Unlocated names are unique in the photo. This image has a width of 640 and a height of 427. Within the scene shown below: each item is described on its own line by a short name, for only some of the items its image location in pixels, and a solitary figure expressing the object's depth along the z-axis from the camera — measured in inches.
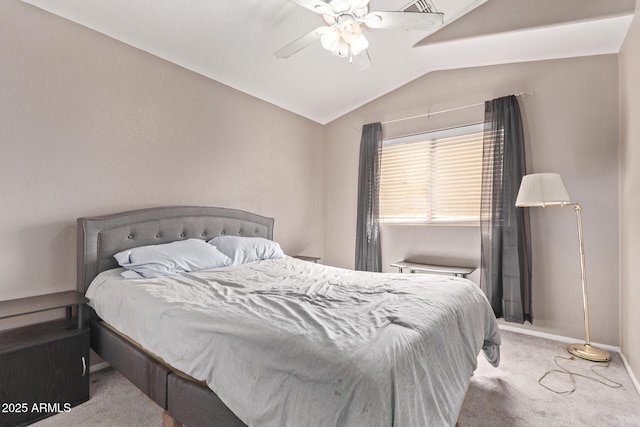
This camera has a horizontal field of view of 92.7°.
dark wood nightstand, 64.8
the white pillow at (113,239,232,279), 86.4
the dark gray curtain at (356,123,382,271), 156.9
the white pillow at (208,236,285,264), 113.1
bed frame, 52.4
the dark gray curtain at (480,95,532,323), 116.4
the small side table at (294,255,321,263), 152.9
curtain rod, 120.7
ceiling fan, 72.0
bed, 38.5
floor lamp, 97.3
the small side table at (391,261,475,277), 123.5
